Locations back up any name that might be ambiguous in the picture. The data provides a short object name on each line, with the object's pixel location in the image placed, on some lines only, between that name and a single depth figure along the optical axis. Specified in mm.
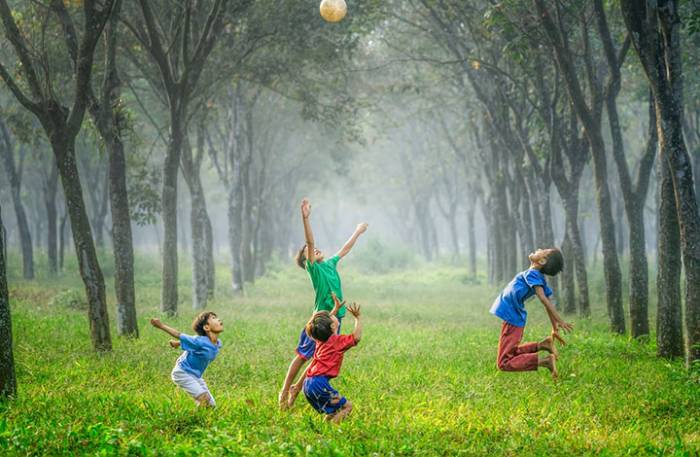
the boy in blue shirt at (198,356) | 13187
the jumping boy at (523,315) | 17250
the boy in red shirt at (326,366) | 12562
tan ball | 20984
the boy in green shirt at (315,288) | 14523
